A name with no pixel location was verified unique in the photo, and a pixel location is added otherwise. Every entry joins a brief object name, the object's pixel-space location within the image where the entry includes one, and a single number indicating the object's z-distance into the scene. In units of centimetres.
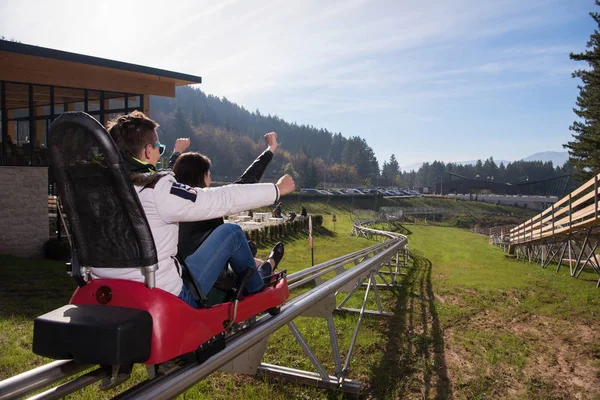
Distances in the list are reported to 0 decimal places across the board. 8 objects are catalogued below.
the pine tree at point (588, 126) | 2650
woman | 302
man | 233
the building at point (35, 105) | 1470
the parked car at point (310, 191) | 7712
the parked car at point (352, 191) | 8512
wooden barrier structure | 1195
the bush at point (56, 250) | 1516
